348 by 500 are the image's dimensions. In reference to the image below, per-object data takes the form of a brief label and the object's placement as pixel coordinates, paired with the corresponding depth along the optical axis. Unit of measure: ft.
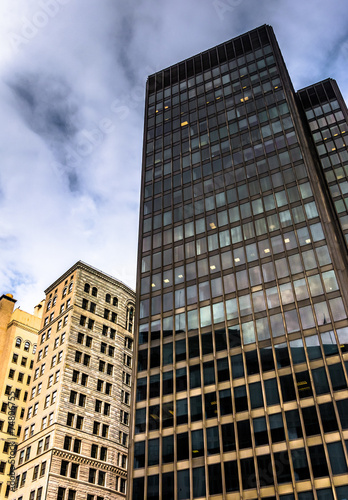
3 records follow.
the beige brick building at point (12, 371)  295.28
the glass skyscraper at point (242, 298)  158.40
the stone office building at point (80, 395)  234.58
